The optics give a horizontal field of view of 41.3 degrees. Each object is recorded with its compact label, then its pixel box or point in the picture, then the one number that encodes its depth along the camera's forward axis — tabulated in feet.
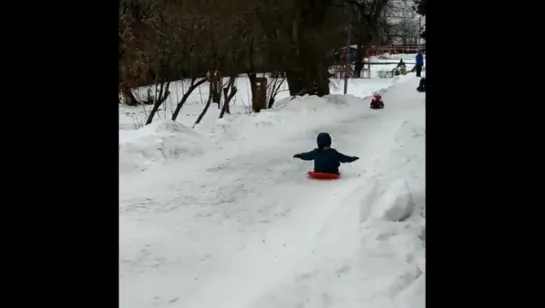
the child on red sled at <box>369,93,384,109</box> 60.18
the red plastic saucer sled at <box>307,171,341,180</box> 26.40
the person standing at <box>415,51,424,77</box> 93.81
